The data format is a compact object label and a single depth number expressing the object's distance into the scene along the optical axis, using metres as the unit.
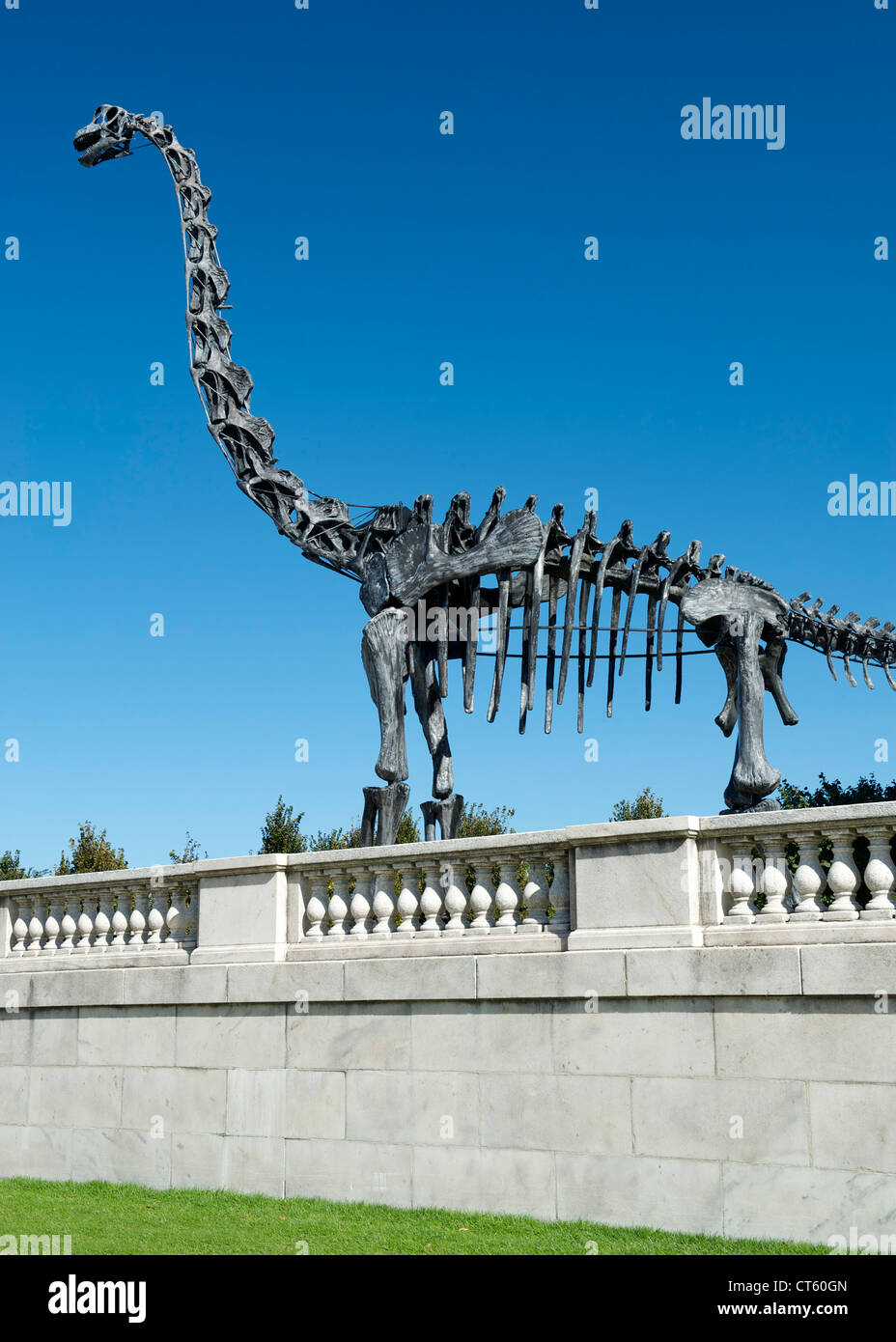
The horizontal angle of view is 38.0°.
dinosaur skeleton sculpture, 13.65
